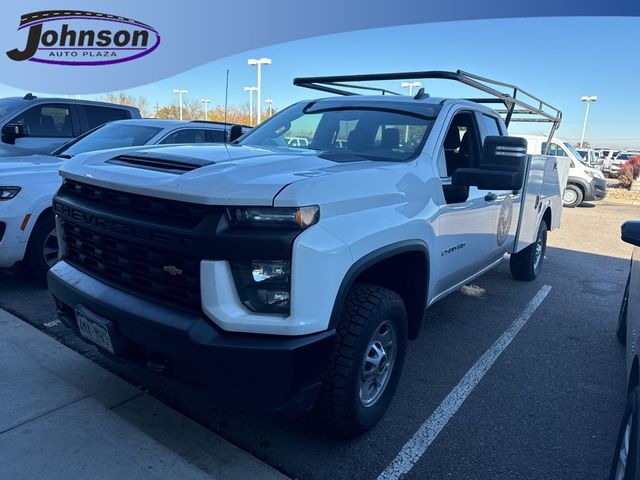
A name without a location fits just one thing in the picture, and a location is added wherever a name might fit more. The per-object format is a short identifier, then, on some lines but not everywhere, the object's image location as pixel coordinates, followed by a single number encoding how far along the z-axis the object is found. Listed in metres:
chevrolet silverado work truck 2.03
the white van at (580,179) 14.84
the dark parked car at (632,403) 1.74
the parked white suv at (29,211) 4.34
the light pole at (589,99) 48.12
